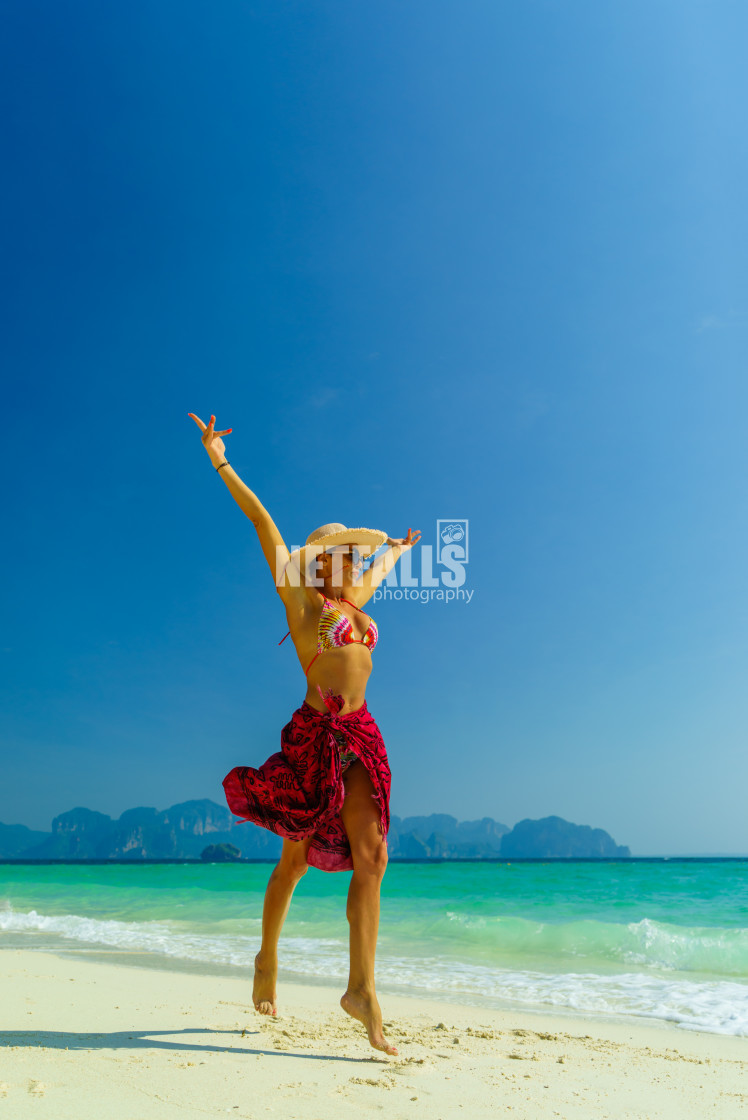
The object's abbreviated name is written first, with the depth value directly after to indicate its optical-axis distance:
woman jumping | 3.02
